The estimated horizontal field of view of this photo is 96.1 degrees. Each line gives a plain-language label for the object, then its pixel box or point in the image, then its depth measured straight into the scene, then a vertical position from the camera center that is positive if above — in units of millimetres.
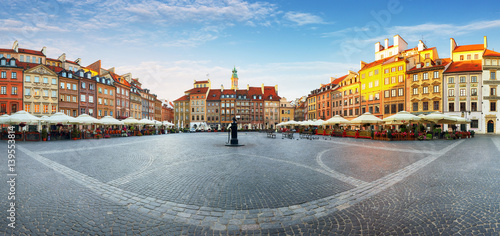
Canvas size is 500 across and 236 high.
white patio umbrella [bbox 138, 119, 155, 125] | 37097 -216
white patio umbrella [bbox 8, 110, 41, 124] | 22795 +288
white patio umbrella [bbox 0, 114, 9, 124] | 22391 +71
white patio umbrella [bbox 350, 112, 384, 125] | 26391 +93
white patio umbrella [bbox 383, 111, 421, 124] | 24308 +412
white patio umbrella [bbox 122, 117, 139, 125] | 35375 -46
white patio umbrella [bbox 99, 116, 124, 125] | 30900 -41
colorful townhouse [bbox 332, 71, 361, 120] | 57969 +6544
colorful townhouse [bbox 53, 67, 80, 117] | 48197 +6403
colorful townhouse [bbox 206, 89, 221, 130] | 85438 +3331
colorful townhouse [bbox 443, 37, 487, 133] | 41531 +5431
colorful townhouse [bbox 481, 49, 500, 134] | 40562 +5026
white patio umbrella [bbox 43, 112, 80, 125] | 25391 +195
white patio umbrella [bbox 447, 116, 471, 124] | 26273 +92
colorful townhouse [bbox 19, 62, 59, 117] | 44250 +6307
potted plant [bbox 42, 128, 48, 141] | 24325 -1550
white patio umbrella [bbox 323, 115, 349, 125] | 31447 -33
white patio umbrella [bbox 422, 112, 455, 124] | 24972 +315
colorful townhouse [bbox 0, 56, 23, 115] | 42250 +6603
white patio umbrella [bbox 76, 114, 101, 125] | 27969 +91
